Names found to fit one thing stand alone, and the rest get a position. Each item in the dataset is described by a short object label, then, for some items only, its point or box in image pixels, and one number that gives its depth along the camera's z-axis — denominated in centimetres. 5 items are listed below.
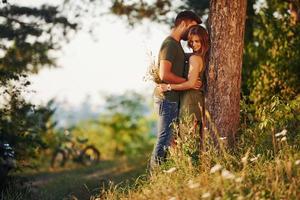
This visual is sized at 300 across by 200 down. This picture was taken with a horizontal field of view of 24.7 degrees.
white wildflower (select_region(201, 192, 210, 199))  570
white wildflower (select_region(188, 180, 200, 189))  589
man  838
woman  838
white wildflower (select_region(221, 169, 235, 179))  583
